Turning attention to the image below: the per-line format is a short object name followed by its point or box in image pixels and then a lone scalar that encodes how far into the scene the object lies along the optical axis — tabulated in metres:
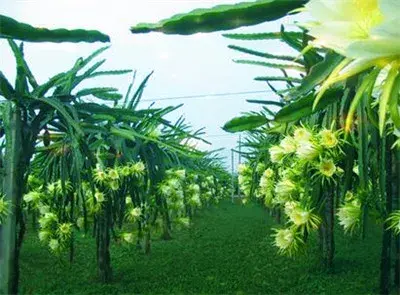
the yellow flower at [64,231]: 2.97
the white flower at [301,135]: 1.22
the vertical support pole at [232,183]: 17.20
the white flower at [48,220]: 3.00
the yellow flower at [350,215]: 1.32
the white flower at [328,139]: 1.22
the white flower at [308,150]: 1.21
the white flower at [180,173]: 4.33
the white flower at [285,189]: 1.50
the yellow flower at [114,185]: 3.36
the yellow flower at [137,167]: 3.45
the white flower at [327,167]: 1.23
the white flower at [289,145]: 1.34
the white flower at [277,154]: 1.52
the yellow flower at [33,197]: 3.10
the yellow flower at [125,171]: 3.42
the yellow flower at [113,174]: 3.35
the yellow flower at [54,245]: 2.94
